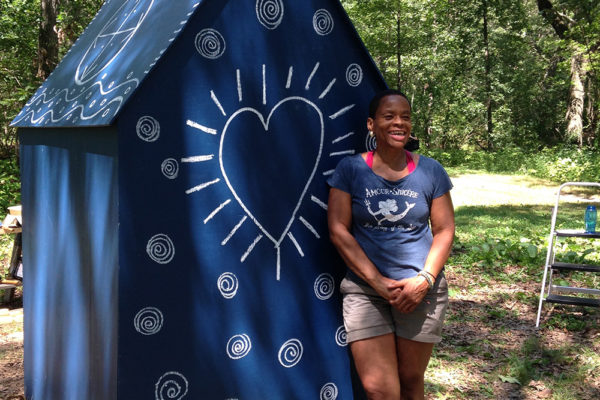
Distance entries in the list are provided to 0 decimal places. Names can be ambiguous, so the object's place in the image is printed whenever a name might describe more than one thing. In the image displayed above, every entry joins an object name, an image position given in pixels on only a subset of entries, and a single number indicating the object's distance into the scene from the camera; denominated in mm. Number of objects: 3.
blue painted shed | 2426
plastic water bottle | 5615
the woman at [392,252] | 2828
